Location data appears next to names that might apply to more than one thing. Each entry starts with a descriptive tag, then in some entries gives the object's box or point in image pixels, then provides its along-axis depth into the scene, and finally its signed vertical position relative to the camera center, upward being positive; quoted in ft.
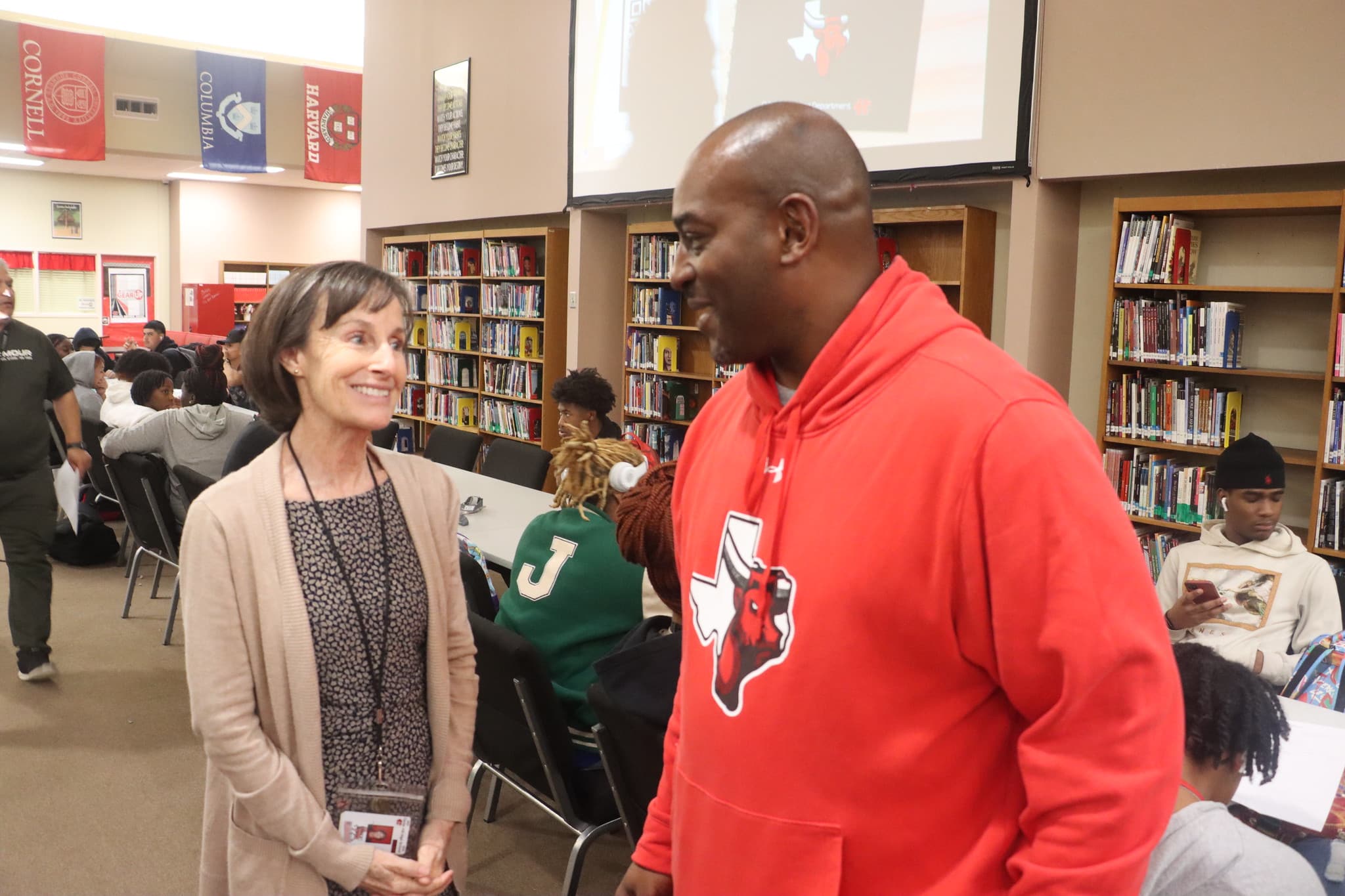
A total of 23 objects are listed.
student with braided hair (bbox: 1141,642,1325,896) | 4.36 -2.10
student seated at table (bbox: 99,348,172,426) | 17.83 -1.27
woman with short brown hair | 4.44 -1.38
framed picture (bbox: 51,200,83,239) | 47.65 +4.77
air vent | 37.17 +7.99
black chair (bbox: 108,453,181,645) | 14.30 -2.71
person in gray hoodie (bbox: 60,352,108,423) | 21.21 -1.28
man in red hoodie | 2.72 -0.74
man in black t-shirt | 12.48 -1.80
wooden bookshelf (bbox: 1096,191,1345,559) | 13.17 +0.73
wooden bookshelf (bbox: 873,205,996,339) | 15.92 +1.67
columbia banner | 35.53 +7.66
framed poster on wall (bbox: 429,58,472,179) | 26.66 +5.72
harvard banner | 36.52 +7.48
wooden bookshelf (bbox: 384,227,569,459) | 24.20 +0.69
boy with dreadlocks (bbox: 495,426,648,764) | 8.10 -2.07
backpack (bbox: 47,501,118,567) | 19.34 -4.27
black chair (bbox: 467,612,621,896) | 7.20 -3.14
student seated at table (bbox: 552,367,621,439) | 15.98 -0.99
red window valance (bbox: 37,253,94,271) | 47.62 +2.85
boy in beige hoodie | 9.35 -2.09
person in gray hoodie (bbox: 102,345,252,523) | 15.16 -1.72
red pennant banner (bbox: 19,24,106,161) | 32.76 +7.55
